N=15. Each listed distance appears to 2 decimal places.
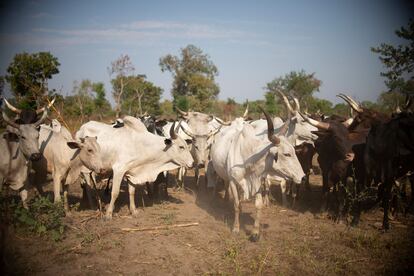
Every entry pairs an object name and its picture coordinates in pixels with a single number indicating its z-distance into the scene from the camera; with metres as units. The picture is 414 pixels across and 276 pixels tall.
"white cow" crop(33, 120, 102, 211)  6.21
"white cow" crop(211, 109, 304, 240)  4.89
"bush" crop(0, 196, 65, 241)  4.86
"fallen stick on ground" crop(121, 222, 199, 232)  5.53
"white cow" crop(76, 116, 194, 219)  6.45
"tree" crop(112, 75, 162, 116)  37.09
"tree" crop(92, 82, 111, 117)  36.78
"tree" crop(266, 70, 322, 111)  36.00
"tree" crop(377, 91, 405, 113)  24.48
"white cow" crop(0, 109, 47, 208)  5.66
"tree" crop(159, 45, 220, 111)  41.09
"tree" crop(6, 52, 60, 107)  18.98
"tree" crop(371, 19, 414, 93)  15.97
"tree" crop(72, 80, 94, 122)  24.10
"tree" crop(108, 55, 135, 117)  34.29
